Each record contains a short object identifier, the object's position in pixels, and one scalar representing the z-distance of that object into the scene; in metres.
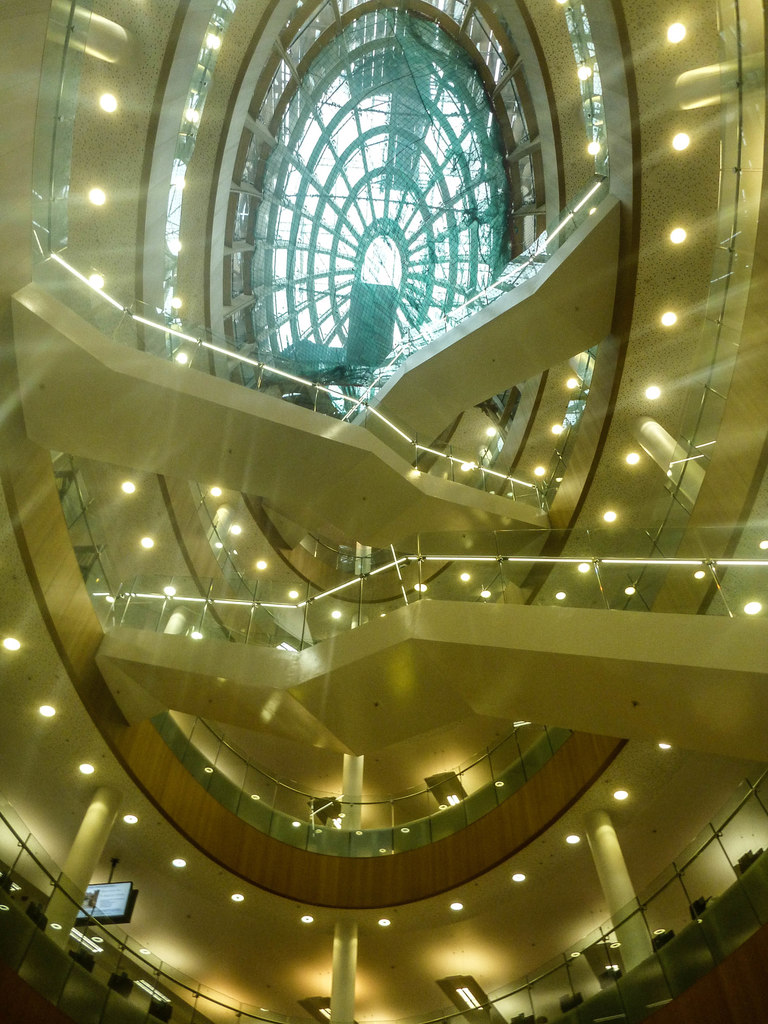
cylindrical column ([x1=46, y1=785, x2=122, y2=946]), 8.59
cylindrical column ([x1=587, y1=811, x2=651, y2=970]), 8.74
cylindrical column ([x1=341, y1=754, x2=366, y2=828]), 15.37
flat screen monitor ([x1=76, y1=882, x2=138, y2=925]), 11.44
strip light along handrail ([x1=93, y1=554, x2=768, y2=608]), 8.48
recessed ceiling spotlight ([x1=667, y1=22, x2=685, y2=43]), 11.28
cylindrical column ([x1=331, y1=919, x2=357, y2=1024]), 11.82
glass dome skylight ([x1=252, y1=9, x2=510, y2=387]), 24.55
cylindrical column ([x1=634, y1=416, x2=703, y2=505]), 10.38
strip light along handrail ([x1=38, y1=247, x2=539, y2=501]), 10.71
